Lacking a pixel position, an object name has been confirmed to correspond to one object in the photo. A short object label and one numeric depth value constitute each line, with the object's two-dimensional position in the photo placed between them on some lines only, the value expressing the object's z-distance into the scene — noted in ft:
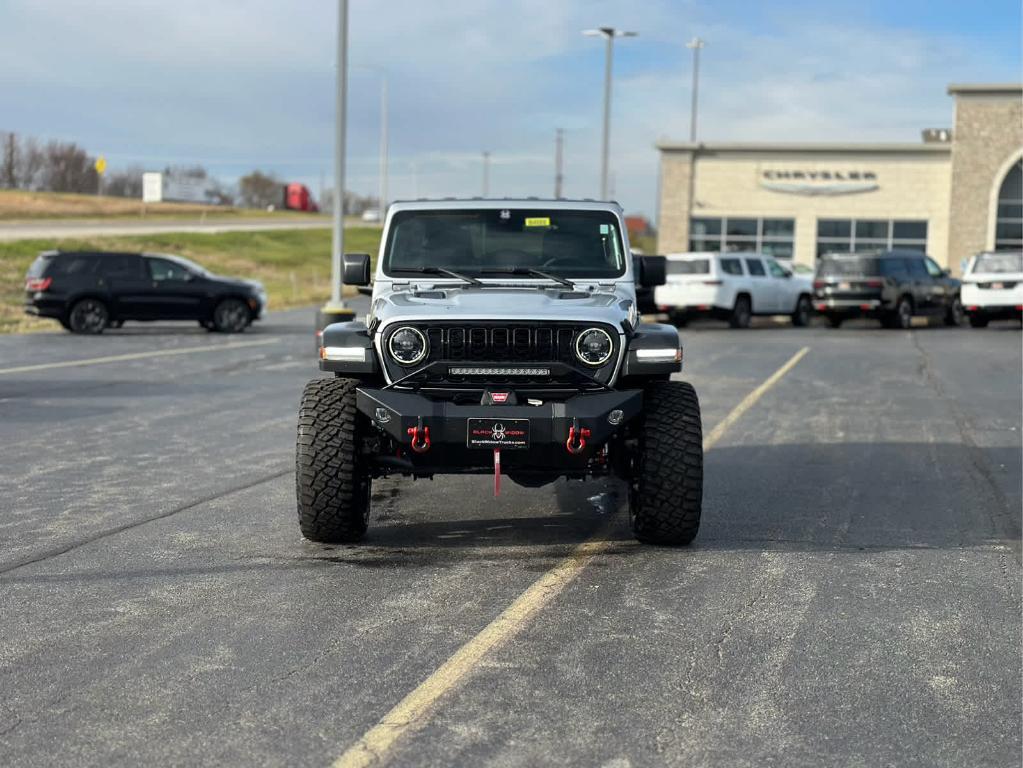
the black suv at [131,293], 86.79
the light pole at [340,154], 93.59
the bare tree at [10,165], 293.64
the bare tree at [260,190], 407.03
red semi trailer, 386.11
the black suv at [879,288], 102.12
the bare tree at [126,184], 354.95
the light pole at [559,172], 376.07
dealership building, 167.73
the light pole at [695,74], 232.94
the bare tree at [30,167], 305.73
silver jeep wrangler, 22.97
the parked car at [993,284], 100.94
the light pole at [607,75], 139.03
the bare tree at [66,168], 312.91
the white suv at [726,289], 100.94
